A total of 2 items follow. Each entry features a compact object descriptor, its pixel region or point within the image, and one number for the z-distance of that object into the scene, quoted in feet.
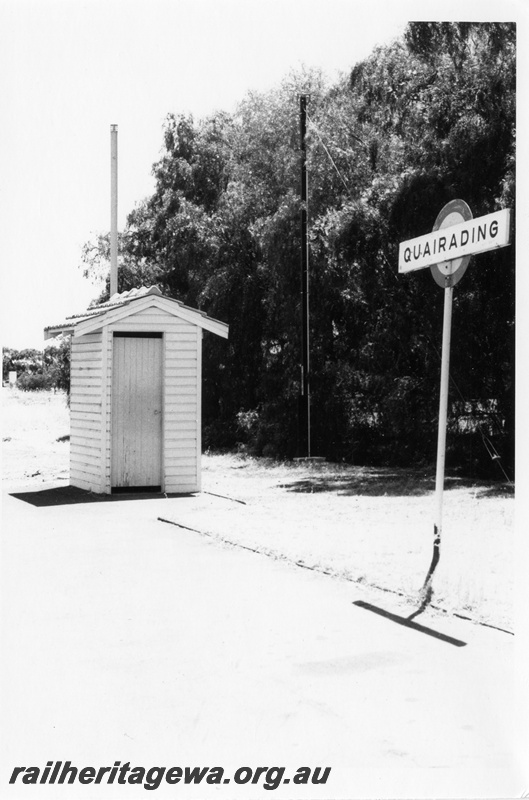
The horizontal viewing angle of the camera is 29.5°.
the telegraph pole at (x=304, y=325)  66.74
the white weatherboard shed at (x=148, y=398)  44.50
